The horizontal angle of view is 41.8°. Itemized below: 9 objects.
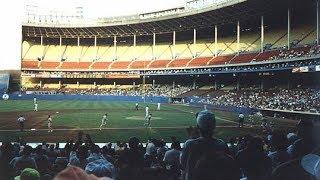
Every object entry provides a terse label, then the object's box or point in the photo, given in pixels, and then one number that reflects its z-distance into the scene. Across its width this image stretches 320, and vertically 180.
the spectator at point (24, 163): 8.34
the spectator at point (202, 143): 5.11
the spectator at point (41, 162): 9.24
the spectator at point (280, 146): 6.30
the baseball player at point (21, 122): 29.44
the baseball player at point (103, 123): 32.77
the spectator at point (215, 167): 3.87
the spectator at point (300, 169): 3.85
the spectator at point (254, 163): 5.96
